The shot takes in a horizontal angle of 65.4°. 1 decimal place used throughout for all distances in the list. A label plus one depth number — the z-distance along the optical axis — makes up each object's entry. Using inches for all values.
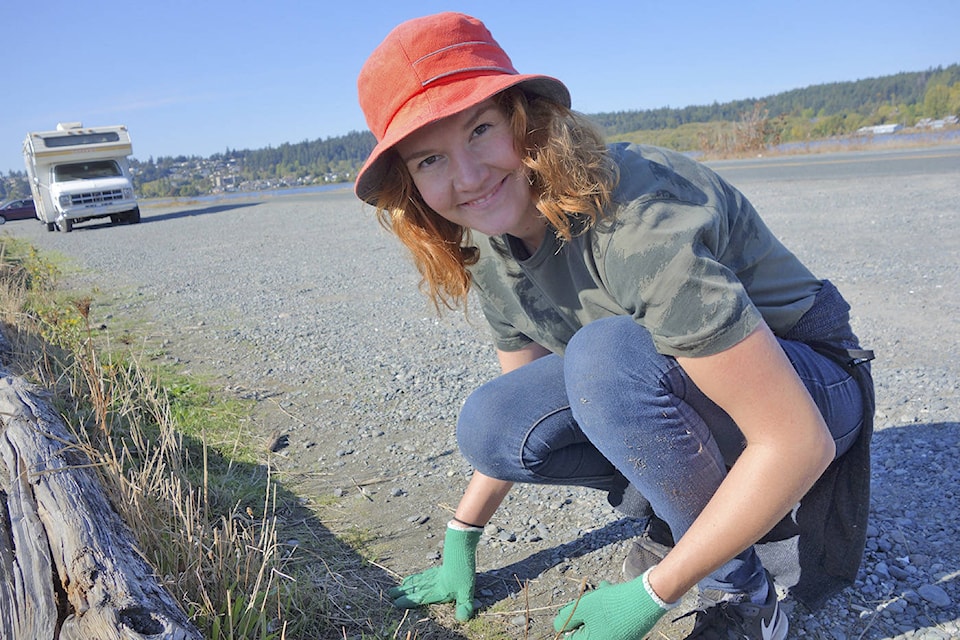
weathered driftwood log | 58.0
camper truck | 756.0
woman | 58.6
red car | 1363.2
